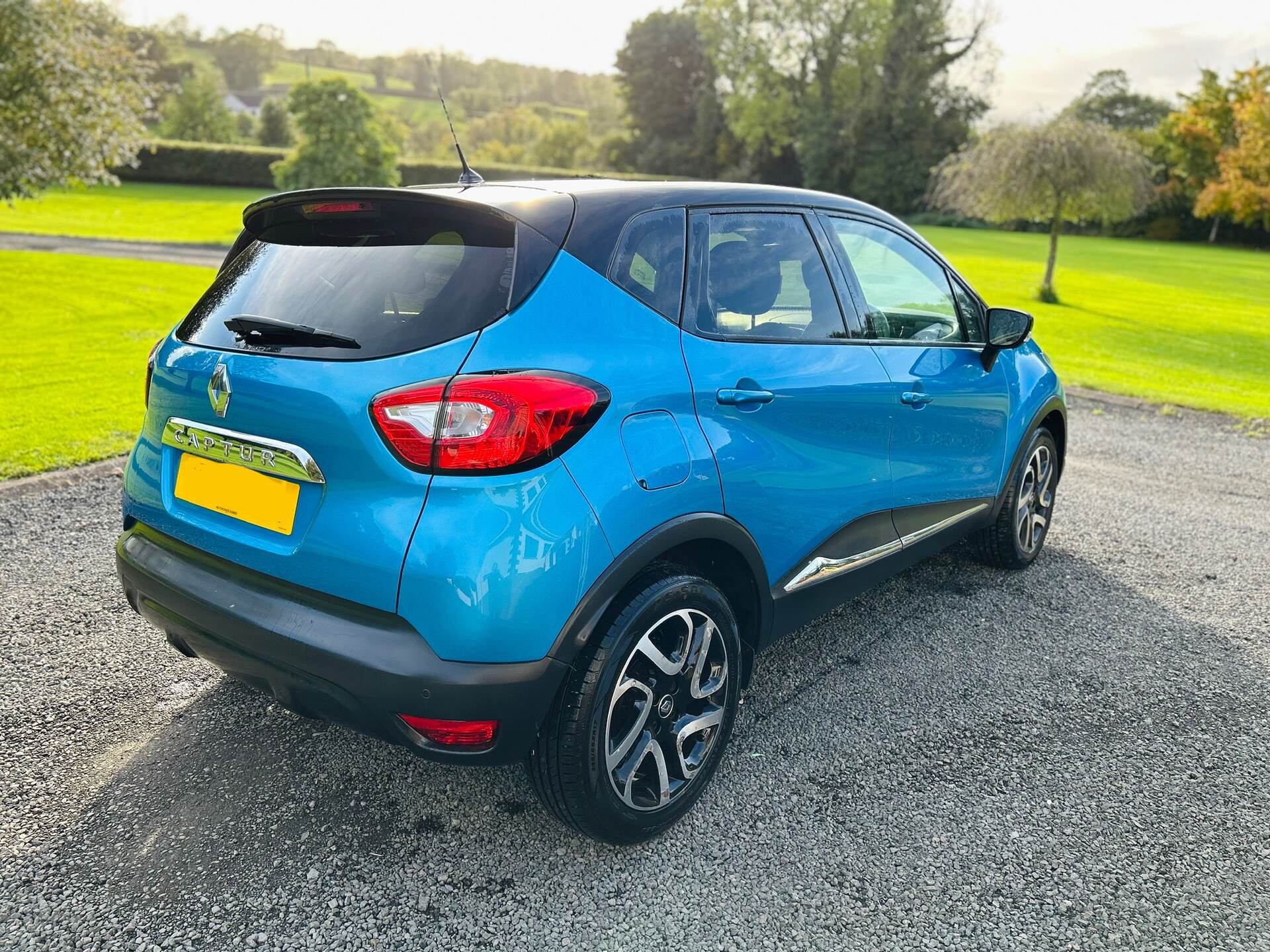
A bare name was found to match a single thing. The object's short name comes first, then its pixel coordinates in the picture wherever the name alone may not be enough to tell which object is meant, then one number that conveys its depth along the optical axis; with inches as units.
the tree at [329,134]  1099.3
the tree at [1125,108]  2950.3
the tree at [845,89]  2138.3
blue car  85.0
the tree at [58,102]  577.3
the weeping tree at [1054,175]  772.6
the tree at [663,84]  2694.4
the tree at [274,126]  2215.8
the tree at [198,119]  2384.4
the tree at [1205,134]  1982.0
